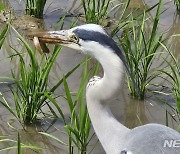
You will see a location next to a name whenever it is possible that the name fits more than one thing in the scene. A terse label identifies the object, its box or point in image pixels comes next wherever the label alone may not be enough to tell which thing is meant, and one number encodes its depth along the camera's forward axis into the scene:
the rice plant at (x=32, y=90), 6.52
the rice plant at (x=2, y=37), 6.78
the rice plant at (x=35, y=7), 9.62
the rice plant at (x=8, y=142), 6.14
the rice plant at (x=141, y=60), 7.16
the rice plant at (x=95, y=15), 8.54
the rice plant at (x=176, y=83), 6.59
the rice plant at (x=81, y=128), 5.84
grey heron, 4.76
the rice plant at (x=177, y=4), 10.10
